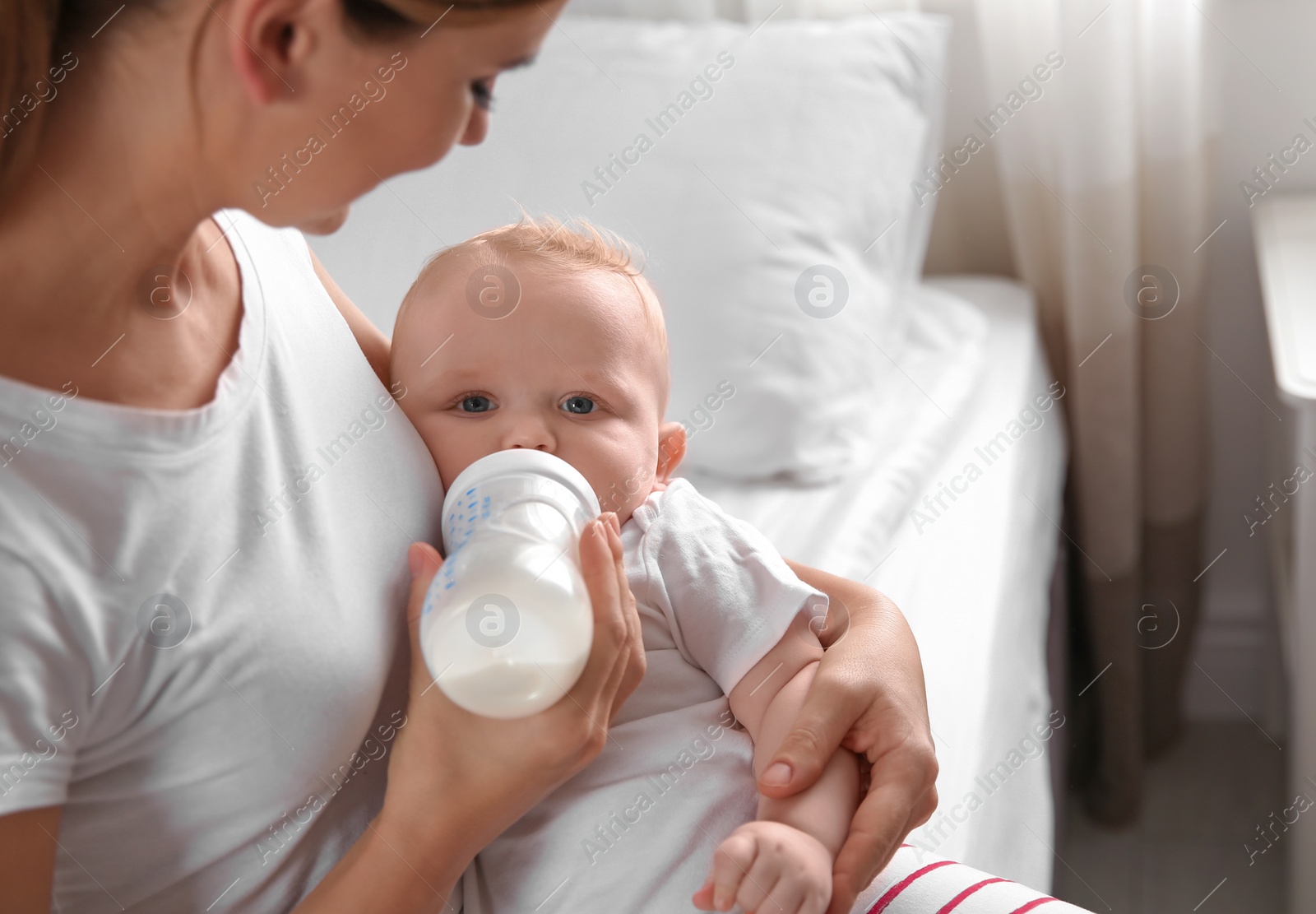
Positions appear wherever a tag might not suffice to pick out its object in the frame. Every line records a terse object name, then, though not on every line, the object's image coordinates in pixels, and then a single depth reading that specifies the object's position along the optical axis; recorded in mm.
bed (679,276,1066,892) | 1029
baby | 696
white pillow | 1358
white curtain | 1542
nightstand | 1214
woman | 546
